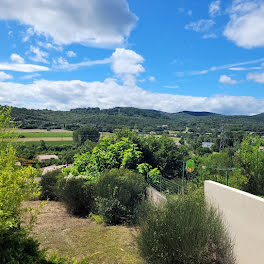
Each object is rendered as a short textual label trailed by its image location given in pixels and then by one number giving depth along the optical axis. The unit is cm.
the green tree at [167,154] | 1652
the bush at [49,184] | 916
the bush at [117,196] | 597
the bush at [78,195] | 691
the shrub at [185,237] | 326
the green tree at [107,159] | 811
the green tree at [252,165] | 773
